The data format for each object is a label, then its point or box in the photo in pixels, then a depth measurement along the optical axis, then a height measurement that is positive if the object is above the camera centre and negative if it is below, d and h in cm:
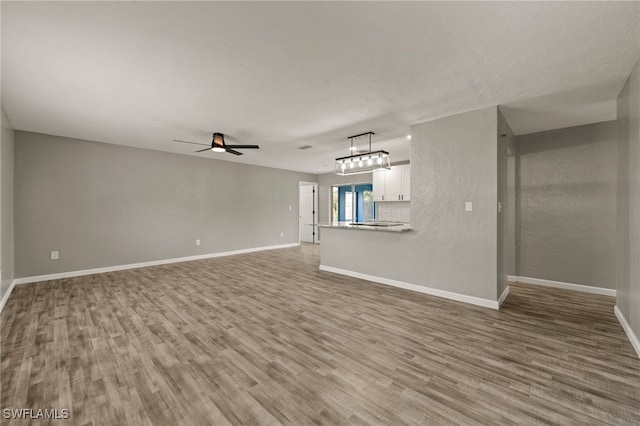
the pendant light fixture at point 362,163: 442 +89
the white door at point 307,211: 963 +4
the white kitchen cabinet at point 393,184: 654 +73
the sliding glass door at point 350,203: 996 +36
